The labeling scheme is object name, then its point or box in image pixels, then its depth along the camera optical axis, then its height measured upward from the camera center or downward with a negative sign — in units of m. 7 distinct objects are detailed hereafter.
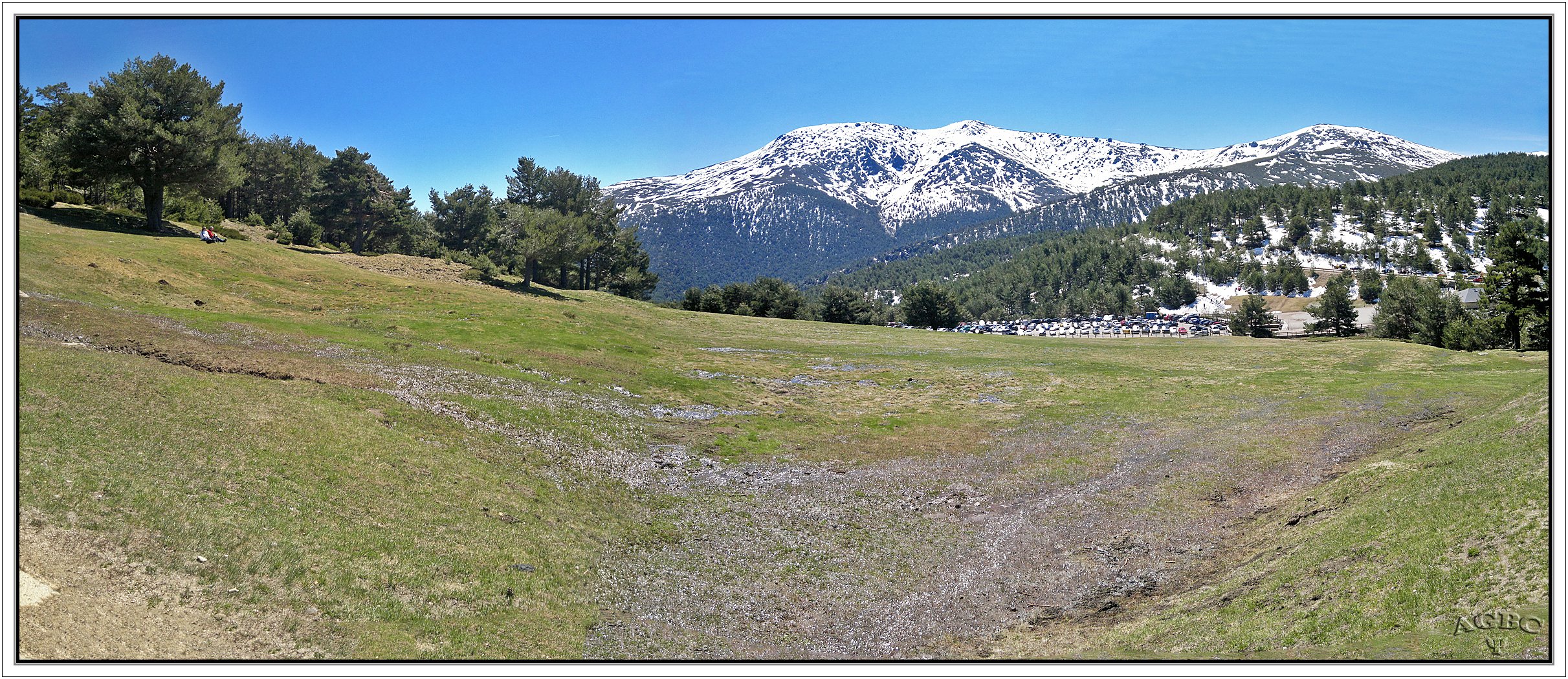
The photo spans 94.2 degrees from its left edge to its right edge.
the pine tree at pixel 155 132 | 63.19 +18.29
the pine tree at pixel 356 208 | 124.69 +22.78
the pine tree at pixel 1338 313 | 171.88 +7.24
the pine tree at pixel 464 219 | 147.88 +24.36
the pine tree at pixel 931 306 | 156.75 +7.52
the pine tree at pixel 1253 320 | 181.12 +5.81
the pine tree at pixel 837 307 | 147.00 +6.78
